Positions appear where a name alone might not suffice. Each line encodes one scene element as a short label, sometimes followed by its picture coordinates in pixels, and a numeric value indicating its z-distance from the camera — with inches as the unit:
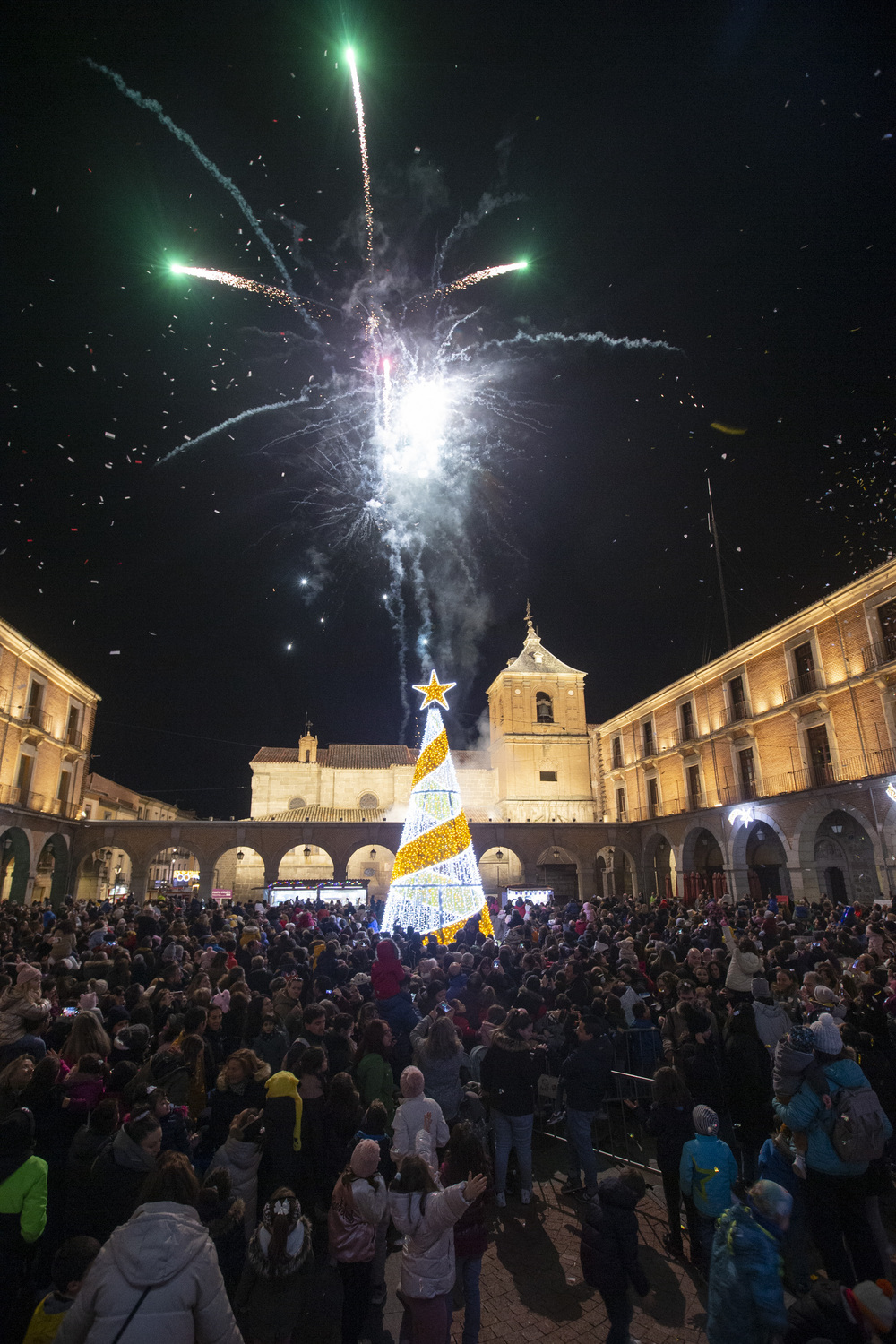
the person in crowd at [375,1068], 178.9
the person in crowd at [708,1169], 140.7
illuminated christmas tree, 538.3
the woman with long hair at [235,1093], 150.0
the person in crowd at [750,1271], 102.7
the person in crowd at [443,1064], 181.2
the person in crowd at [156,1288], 77.2
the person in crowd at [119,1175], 118.0
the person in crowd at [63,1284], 96.7
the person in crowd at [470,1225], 127.5
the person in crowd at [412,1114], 148.3
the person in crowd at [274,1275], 109.7
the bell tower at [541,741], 1332.4
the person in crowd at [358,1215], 121.4
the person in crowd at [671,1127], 163.3
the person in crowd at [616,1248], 121.4
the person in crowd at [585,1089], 185.0
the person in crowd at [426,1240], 112.8
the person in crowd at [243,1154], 137.2
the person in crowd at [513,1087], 184.5
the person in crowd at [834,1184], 136.2
